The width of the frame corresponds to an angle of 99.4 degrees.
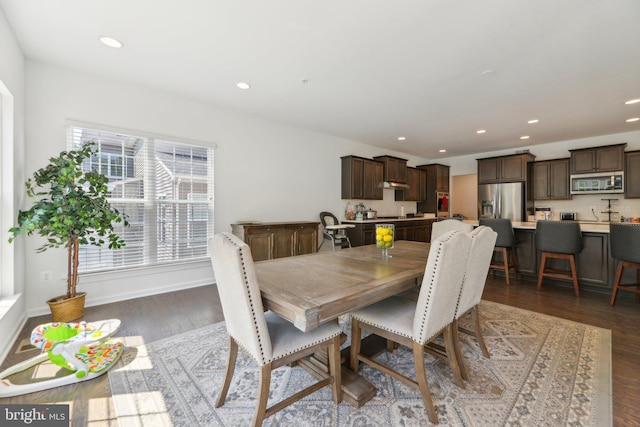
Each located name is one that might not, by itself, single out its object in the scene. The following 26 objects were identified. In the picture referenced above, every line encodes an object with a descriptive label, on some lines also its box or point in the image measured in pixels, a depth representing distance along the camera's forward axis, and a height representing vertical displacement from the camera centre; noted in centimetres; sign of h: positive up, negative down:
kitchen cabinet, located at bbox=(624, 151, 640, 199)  489 +68
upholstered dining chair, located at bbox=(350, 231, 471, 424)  142 -63
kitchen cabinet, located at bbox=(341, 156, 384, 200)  565 +74
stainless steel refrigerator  594 +27
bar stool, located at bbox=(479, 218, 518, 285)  401 -43
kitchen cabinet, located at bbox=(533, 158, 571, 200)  573 +71
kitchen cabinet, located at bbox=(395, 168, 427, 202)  709 +65
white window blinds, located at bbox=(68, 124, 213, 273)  317 +24
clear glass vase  229 -21
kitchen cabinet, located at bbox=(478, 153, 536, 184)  598 +102
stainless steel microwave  503 +57
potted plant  239 -2
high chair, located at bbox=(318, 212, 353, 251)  507 -36
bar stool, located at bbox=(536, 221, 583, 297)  348 -42
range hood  634 +65
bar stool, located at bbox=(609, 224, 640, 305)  296 -42
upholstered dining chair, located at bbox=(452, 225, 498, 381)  171 -41
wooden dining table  126 -41
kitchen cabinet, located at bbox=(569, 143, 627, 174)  502 +103
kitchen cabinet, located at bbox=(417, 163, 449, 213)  743 +81
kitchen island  348 -68
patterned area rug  148 -111
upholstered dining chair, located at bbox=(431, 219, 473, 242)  298 -16
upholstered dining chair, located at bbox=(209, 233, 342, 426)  127 -66
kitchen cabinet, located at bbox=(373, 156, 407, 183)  632 +106
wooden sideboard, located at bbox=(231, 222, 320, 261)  393 -40
